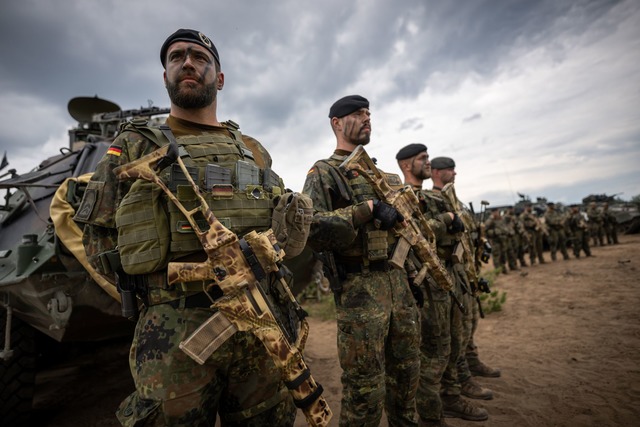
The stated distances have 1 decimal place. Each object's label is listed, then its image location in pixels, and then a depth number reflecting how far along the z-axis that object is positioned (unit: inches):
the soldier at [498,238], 464.8
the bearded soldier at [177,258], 52.5
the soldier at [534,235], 497.7
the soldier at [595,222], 589.0
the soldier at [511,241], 472.7
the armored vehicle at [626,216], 638.5
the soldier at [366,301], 88.4
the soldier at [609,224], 593.0
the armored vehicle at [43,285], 98.9
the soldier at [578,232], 493.6
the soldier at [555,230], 497.4
